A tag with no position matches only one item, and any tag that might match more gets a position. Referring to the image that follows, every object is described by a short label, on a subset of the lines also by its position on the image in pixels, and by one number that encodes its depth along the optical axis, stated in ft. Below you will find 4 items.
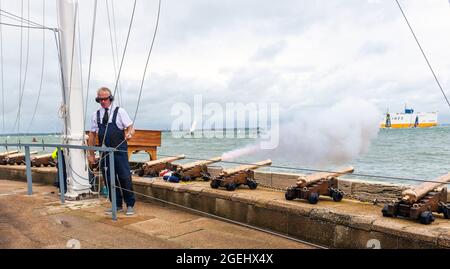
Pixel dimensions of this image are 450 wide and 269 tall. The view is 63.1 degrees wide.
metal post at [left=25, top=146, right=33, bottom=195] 23.55
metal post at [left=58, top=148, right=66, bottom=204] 21.06
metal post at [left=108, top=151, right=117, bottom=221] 16.93
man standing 18.22
